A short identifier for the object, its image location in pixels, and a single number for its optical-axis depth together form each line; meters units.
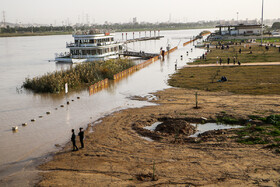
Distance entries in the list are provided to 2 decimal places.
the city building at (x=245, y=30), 126.75
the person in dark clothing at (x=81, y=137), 17.33
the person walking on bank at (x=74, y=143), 16.93
